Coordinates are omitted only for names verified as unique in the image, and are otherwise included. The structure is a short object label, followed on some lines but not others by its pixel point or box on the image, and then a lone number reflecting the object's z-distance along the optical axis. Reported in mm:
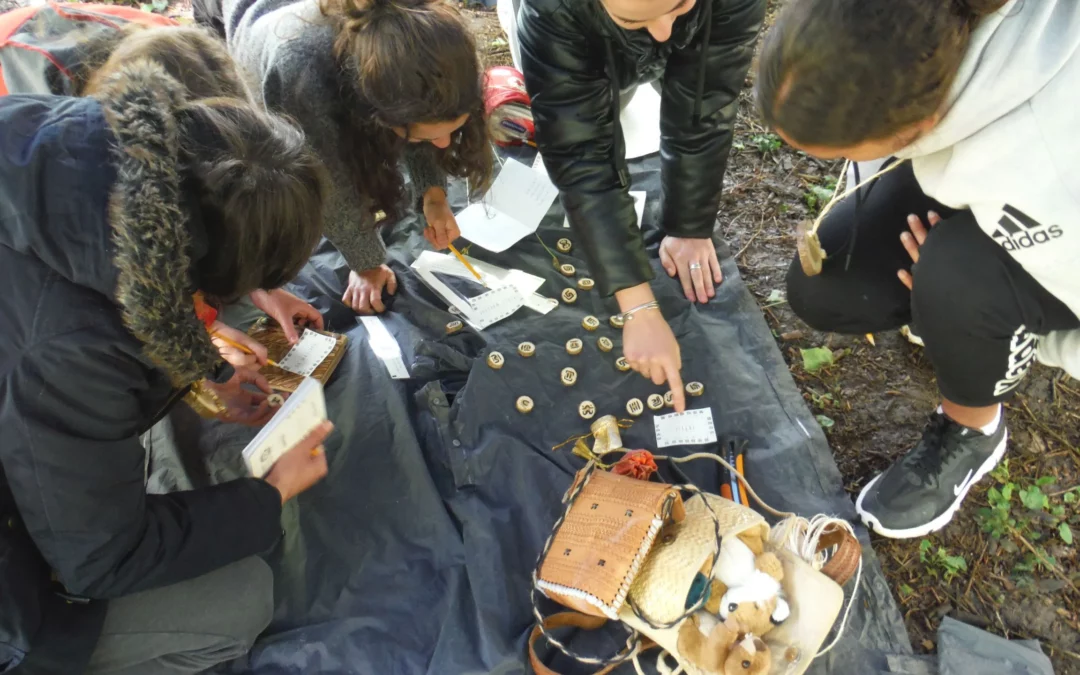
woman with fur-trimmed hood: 1074
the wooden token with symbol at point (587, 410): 2011
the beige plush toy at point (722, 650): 1368
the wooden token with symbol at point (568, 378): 2074
